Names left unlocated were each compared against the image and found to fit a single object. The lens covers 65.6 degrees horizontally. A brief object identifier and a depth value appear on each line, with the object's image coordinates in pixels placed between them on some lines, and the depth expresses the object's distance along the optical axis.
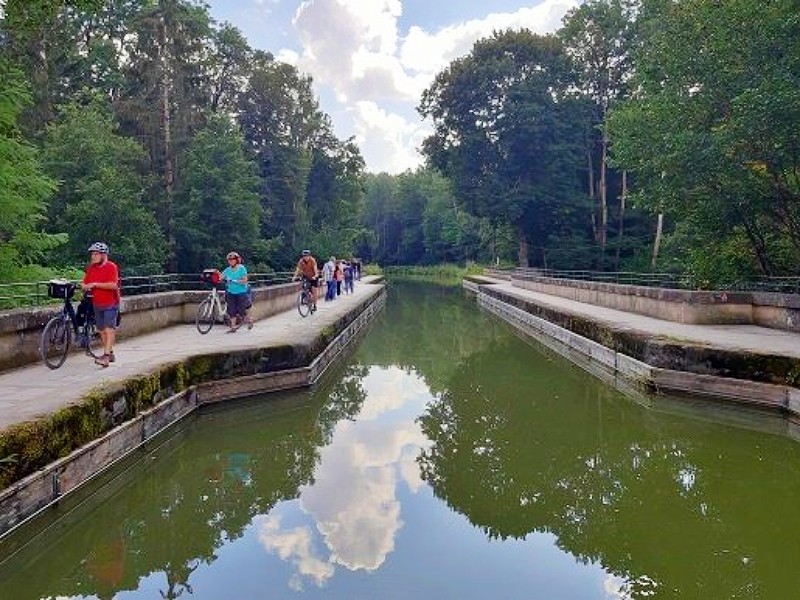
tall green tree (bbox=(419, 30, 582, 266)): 45.62
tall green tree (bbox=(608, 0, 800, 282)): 15.97
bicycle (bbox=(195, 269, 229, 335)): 14.24
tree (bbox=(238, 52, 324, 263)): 48.78
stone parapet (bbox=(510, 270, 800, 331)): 14.16
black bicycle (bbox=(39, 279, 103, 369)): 9.02
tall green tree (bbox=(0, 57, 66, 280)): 16.03
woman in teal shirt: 13.78
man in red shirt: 8.80
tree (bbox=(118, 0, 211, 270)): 32.47
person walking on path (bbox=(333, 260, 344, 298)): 28.58
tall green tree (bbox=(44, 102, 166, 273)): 25.78
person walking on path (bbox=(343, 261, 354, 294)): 33.81
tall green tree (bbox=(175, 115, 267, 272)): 33.00
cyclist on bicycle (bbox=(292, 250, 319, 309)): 18.52
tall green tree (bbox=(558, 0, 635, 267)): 44.56
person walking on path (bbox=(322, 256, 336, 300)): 26.22
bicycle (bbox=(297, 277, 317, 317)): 18.95
